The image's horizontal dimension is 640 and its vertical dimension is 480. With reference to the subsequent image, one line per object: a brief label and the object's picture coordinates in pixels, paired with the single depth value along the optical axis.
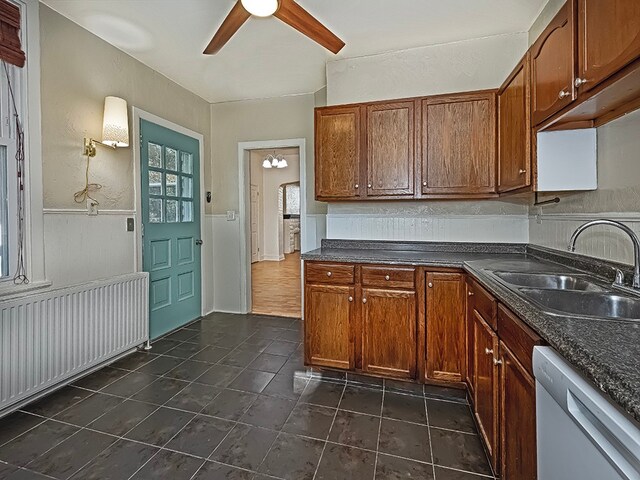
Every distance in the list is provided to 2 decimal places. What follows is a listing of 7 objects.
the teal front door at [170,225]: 3.25
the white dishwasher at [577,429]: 0.60
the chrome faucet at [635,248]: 1.30
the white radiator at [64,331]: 2.00
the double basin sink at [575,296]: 1.28
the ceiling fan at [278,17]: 1.79
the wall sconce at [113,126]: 2.63
